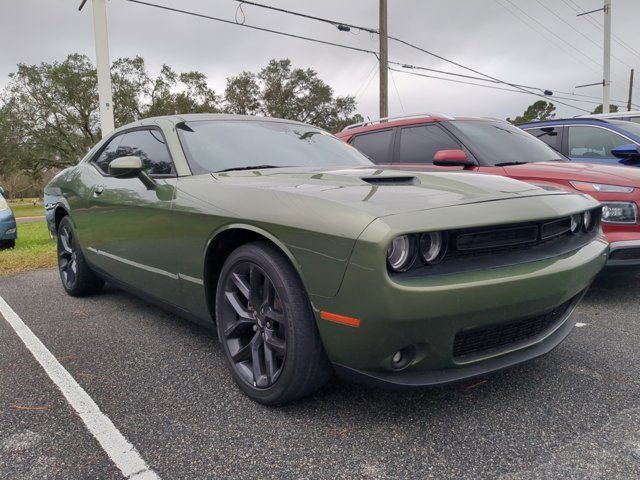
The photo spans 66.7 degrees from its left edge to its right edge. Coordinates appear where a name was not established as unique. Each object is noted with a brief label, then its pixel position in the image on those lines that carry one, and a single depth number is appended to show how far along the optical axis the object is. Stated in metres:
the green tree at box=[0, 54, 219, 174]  32.72
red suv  3.78
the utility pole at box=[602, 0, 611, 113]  21.16
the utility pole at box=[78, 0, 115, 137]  9.45
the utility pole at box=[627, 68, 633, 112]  44.90
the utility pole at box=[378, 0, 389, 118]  15.18
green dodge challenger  1.80
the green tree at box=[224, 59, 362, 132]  42.81
